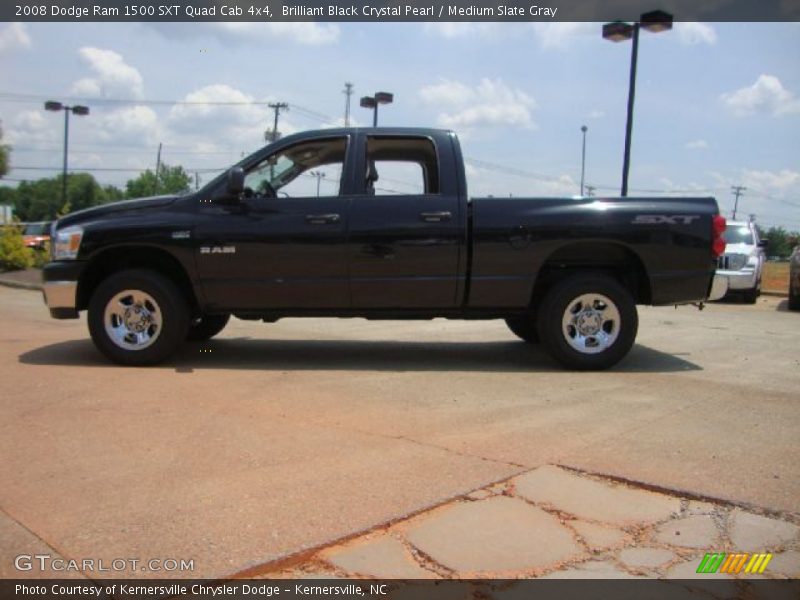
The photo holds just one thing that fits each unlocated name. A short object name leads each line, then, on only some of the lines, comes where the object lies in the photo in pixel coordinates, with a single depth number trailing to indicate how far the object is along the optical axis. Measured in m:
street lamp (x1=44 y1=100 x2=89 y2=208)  36.56
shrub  20.98
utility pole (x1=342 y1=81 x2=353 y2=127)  39.22
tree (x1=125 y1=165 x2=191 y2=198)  82.23
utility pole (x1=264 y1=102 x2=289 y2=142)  48.34
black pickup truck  6.38
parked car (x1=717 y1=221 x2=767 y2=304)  14.73
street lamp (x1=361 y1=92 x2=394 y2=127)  20.97
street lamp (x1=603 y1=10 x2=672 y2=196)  14.27
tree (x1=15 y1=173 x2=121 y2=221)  98.62
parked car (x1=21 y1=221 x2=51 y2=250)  30.56
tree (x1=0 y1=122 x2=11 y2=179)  53.00
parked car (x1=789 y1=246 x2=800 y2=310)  13.41
